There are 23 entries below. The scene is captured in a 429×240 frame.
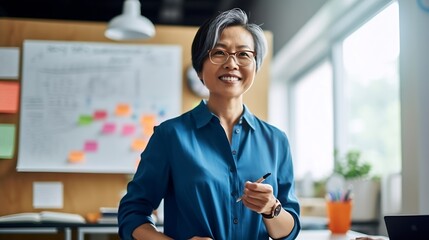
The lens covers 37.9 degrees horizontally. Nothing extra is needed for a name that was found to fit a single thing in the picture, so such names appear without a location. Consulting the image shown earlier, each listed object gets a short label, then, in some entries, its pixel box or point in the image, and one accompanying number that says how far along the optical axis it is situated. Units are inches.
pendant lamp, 142.7
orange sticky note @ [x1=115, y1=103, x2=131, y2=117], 154.8
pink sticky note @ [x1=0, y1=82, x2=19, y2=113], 150.3
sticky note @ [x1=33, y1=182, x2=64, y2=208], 149.6
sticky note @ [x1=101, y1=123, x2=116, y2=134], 154.0
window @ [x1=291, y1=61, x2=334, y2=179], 193.6
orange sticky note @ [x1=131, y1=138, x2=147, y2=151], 154.3
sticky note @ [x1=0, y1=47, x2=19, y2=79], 151.8
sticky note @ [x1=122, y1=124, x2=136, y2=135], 154.6
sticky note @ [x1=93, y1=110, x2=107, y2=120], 154.0
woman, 50.3
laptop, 55.1
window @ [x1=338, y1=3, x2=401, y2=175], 134.9
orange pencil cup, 99.3
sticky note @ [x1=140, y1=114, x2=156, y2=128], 155.3
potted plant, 134.2
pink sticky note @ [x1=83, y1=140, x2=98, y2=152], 152.9
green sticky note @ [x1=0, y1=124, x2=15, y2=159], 149.3
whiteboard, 151.6
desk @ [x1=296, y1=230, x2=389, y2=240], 83.0
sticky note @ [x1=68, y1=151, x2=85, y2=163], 151.8
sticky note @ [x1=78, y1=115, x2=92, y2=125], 153.5
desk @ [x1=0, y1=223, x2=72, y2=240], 129.3
